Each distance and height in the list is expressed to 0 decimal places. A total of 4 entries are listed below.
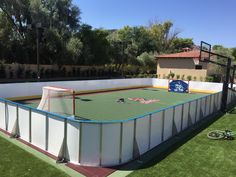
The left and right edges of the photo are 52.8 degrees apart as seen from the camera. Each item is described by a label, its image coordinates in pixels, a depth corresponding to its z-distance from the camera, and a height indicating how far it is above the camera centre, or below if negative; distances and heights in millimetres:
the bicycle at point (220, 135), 9141 -2535
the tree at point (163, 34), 63188 +9039
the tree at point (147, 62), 49281 +1173
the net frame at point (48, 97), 10945 -1545
